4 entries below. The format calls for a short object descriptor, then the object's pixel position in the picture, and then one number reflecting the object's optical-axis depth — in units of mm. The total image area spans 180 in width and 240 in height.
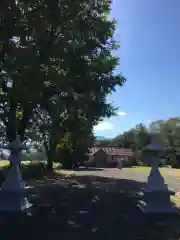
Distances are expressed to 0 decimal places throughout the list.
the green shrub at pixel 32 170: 13161
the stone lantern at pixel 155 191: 6380
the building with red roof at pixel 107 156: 40616
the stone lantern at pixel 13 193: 6198
